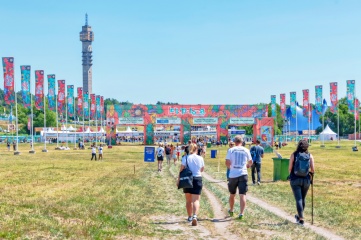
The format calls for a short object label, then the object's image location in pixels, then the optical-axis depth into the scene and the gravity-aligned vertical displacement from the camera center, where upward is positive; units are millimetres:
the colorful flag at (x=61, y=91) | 68938 +4442
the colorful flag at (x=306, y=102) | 85612 +3690
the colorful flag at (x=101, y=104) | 92988 +3904
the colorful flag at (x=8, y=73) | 53938 +5159
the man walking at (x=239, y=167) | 13500 -909
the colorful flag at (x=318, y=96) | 80812 +4282
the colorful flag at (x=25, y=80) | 57812 +4838
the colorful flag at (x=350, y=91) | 74625 +4589
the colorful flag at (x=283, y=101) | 93125 +4198
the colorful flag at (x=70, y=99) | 75812 +3909
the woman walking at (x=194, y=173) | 13141 -1015
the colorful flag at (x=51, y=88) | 65938 +4629
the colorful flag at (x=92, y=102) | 88875 +3963
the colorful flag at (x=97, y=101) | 90500 +4190
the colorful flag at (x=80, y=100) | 81994 +4063
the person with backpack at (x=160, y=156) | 33938 -1619
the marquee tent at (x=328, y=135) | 117650 -1517
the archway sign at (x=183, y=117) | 104562 +2023
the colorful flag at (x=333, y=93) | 76356 +4406
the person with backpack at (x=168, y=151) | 40353 -1630
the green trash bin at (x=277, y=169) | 25875 -1863
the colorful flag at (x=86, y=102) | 84625 +3825
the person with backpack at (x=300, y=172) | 13031 -1010
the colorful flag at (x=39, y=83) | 61219 +4795
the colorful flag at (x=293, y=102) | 88988 +3836
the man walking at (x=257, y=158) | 23703 -1237
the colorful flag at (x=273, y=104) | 97125 +3888
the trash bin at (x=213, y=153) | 54188 -2346
